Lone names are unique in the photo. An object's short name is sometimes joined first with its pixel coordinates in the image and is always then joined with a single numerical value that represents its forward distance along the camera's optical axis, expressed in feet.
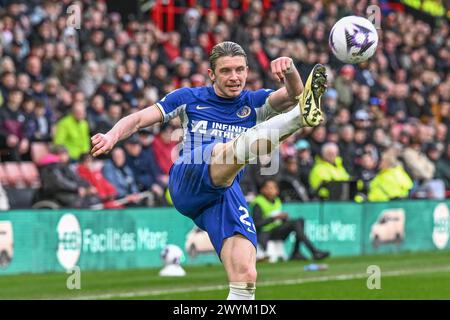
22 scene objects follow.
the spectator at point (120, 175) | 59.16
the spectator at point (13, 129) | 55.36
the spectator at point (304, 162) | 67.92
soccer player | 28.35
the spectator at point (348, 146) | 72.02
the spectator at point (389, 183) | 69.36
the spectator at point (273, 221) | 60.13
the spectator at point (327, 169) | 66.33
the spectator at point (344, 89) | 78.38
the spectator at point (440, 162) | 79.46
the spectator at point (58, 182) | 55.06
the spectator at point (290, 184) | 65.21
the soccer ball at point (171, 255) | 53.01
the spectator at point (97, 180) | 57.74
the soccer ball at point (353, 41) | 32.09
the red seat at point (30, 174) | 55.83
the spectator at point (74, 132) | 57.88
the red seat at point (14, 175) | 55.21
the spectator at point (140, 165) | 61.00
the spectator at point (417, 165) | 75.66
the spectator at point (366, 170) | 69.77
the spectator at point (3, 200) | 53.21
